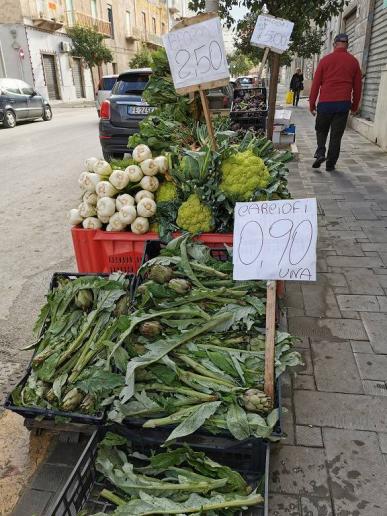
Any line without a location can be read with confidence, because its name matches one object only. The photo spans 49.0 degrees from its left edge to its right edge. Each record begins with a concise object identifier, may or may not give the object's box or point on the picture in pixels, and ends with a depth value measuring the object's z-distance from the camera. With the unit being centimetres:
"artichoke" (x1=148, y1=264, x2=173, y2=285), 243
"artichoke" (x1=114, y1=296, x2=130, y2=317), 239
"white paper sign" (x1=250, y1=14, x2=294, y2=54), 625
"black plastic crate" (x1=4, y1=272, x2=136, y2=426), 192
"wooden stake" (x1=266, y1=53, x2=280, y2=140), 612
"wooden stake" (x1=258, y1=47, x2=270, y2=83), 681
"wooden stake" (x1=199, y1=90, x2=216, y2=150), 312
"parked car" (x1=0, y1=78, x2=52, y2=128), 1522
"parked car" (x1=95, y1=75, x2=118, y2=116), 1439
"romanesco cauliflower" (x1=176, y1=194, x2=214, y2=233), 276
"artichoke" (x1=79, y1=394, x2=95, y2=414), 197
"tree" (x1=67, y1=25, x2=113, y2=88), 2984
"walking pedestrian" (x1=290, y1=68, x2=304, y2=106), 1925
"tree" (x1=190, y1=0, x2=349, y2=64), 691
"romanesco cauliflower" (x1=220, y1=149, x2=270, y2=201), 281
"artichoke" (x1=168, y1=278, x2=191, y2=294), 235
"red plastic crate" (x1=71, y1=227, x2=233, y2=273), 290
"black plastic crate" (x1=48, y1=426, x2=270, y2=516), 168
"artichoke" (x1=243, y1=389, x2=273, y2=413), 185
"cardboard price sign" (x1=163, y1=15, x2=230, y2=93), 303
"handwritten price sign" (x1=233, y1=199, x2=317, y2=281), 202
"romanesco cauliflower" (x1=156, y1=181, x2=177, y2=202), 304
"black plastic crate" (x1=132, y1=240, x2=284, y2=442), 180
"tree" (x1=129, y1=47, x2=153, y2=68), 3097
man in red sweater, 651
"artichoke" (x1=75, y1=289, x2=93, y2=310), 243
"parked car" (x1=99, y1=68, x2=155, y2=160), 755
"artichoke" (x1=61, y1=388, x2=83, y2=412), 199
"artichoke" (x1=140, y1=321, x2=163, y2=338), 212
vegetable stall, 175
